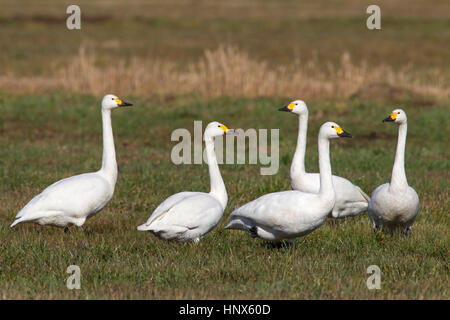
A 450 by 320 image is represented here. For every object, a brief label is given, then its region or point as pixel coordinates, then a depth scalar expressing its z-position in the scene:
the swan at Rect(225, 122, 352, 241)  15.20
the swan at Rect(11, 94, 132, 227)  16.75
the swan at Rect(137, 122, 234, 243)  15.60
